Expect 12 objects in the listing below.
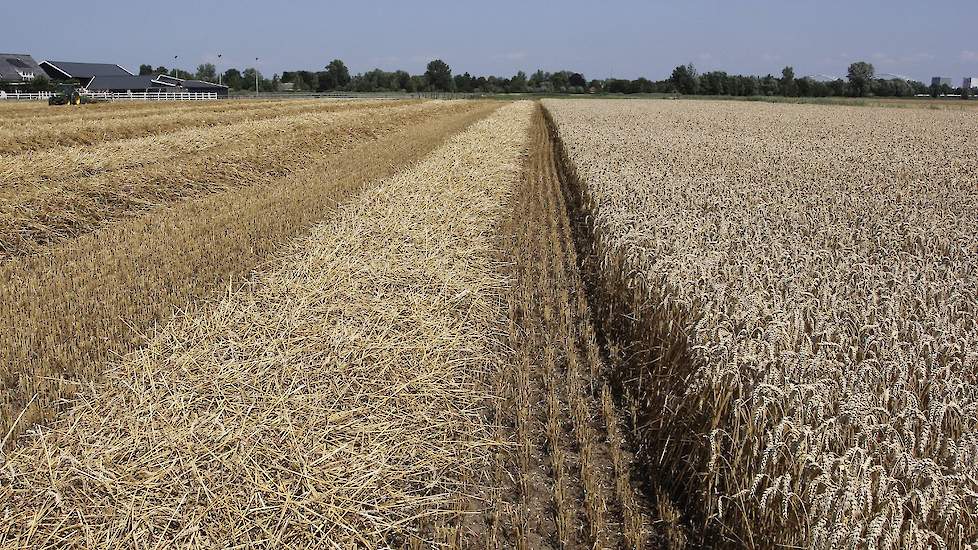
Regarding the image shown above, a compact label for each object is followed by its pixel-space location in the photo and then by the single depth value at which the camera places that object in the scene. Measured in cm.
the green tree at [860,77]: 10356
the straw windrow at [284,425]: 351
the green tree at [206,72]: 15938
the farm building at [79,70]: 8847
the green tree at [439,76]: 14200
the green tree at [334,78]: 13512
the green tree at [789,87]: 10938
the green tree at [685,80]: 12300
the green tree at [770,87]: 11375
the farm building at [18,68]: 8541
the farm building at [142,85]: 8052
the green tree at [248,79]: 13532
